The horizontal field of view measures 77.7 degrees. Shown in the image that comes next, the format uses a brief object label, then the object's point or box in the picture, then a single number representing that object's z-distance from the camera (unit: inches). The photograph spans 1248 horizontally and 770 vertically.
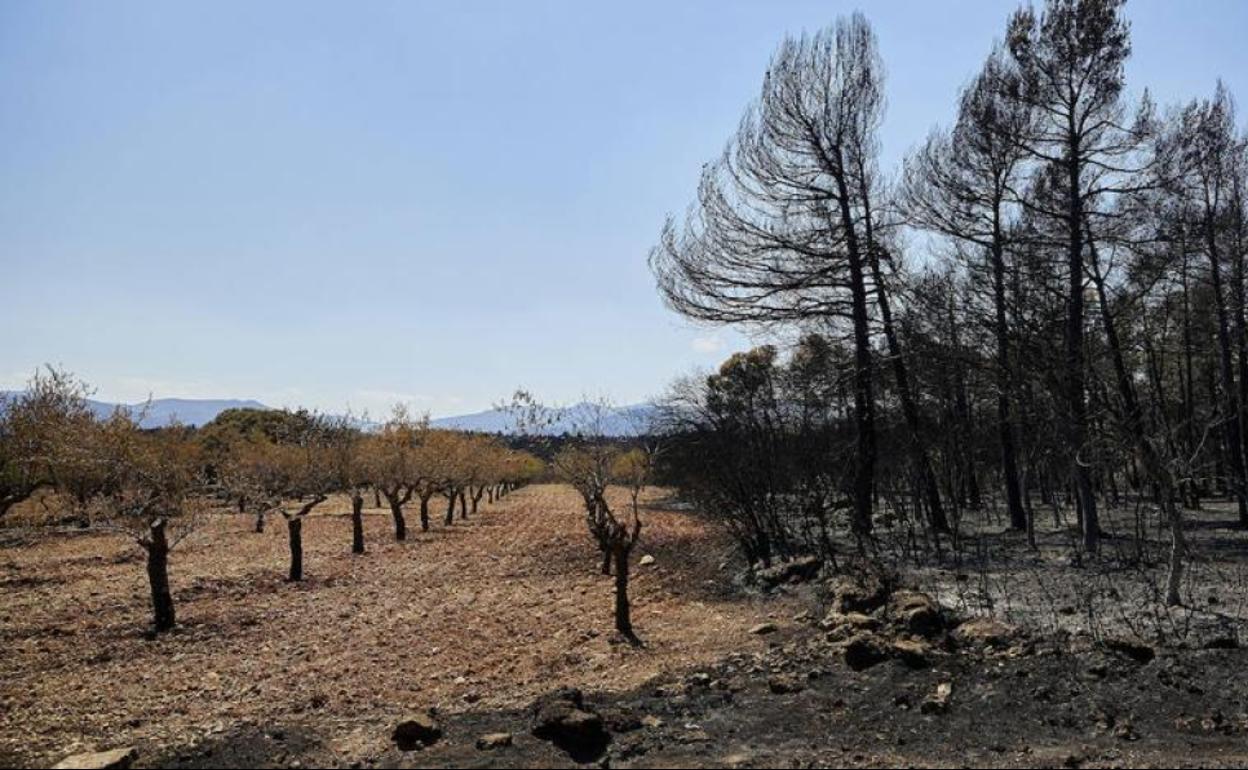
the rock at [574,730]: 223.8
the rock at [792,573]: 486.9
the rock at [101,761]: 205.8
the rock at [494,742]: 226.1
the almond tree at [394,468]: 1066.7
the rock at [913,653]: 279.3
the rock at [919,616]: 317.4
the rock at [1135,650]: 265.0
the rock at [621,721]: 240.0
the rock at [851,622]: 334.3
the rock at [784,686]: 275.4
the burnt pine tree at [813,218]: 598.2
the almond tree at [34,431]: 839.1
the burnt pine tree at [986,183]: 546.3
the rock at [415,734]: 238.6
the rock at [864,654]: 290.2
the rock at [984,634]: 292.0
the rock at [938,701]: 244.4
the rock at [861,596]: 368.2
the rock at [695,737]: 229.9
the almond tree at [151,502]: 487.5
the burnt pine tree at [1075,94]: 487.2
